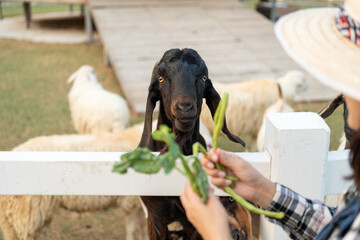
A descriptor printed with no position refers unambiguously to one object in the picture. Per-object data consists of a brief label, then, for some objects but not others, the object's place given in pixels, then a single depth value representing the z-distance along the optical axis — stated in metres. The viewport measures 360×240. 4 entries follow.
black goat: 2.05
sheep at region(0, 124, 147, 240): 3.57
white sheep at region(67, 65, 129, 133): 5.82
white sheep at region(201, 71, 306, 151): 6.13
